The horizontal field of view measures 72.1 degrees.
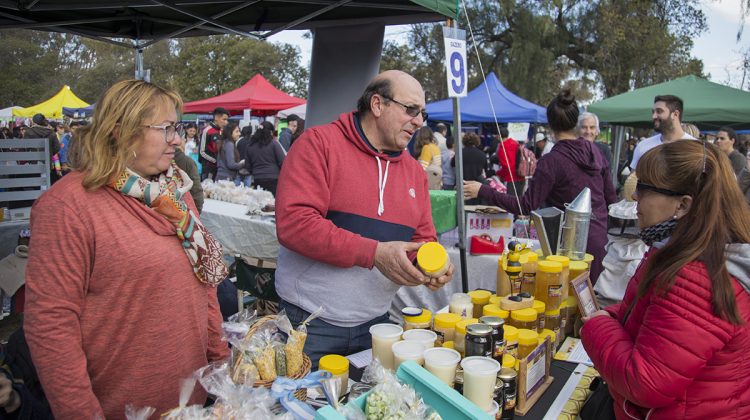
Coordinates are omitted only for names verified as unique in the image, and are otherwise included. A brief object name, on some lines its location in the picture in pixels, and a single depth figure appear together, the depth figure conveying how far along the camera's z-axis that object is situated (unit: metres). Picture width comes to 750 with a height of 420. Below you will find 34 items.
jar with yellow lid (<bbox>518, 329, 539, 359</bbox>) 1.78
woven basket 1.45
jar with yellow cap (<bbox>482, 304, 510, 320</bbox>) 1.93
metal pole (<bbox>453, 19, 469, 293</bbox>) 3.75
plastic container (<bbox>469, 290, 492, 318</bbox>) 2.16
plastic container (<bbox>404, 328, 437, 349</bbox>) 1.69
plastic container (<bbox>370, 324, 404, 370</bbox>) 1.72
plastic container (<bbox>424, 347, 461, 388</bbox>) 1.54
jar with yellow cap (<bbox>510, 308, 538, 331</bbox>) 1.96
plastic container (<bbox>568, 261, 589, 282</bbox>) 2.49
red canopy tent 14.77
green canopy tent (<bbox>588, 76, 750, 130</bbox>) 8.40
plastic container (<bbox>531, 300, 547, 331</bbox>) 2.08
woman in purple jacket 3.28
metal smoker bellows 2.80
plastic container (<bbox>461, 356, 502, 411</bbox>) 1.48
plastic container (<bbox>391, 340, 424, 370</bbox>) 1.60
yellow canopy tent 22.77
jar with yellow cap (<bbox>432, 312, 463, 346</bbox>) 1.84
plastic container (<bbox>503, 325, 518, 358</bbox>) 1.74
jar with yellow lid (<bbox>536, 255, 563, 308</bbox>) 2.23
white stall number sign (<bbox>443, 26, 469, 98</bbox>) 3.51
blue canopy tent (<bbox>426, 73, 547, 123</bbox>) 12.77
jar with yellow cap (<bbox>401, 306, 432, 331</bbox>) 1.90
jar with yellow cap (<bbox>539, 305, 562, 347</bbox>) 2.20
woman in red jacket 1.27
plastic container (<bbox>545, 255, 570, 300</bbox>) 2.31
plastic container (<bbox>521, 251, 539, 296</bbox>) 2.34
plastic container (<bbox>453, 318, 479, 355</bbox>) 1.79
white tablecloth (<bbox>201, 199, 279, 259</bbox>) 4.77
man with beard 4.21
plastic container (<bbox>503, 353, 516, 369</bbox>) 1.68
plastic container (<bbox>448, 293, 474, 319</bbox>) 2.06
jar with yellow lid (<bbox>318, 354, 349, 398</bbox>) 1.61
